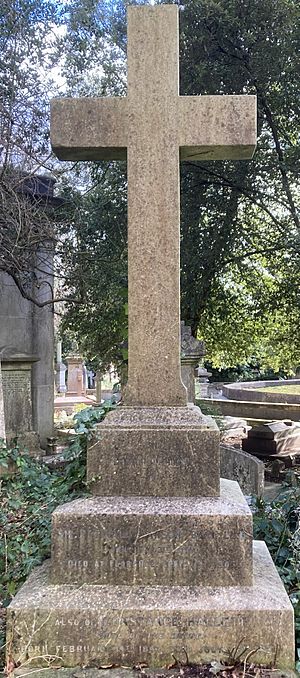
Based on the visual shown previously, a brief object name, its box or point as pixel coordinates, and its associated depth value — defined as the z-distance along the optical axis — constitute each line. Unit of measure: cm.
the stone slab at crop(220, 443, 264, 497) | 652
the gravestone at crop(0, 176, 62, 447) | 978
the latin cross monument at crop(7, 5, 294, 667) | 237
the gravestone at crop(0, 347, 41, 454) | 882
